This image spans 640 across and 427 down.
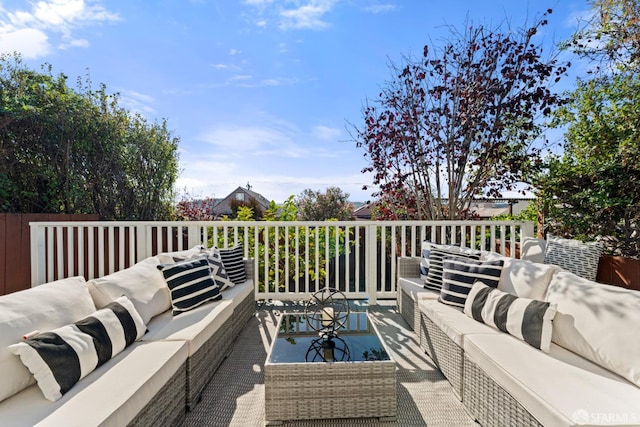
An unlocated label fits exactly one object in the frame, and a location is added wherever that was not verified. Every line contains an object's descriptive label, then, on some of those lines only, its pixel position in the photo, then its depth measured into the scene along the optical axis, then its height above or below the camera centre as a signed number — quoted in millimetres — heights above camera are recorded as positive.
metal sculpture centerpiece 1881 -807
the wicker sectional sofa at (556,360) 1250 -727
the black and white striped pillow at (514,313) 1775 -606
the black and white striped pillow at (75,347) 1306 -610
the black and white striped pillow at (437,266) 2980 -475
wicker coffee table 1745 -948
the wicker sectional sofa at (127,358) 1243 -739
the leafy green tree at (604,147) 3008 +696
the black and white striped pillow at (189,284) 2465 -550
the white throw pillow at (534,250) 3271 -353
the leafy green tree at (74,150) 4062 +923
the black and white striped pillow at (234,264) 3367 -509
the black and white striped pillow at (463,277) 2481 -487
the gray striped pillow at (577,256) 2902 -376
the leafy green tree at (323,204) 9789 +389
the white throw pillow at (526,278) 2135 -442
